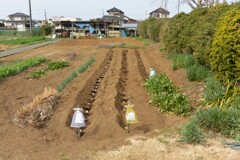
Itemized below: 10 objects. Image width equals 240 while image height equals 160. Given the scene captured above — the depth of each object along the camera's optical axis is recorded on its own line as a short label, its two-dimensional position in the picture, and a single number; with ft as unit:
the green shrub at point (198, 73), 27.67
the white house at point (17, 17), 374.43
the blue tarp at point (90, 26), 165.72
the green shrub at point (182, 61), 33.04
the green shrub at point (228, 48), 20.29
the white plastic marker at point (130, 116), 16.03
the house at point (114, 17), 205.34
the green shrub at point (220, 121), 15.98
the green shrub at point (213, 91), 21.21
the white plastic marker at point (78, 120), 15.71
